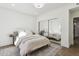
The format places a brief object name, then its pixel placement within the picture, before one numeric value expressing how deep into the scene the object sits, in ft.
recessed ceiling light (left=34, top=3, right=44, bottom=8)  8.93
